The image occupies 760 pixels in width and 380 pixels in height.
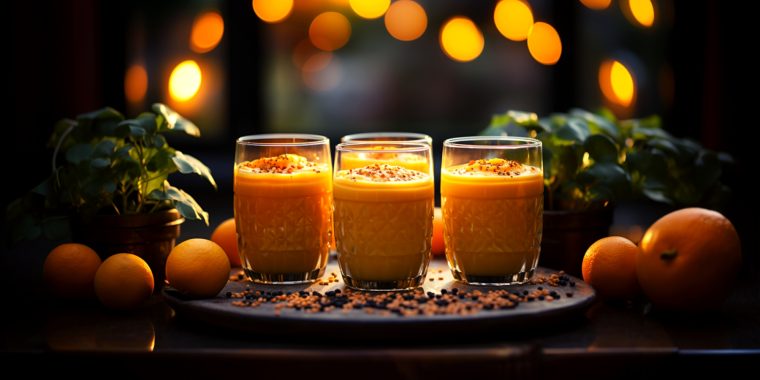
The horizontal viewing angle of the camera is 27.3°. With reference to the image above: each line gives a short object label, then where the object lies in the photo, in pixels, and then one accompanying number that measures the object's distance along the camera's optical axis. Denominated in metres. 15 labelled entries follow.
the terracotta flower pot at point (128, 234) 1.15
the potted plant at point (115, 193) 1.15
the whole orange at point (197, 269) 1.10
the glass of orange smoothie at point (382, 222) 1.12
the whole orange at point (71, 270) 1.13
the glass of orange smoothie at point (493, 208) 1.13
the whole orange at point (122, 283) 1.10
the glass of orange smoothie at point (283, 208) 1.15
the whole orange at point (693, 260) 1.07
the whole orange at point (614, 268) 1.12
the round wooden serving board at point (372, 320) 1.03
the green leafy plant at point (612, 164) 1.20
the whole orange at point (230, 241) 1.23
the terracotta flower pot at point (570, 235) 1.20
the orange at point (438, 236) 1.25
